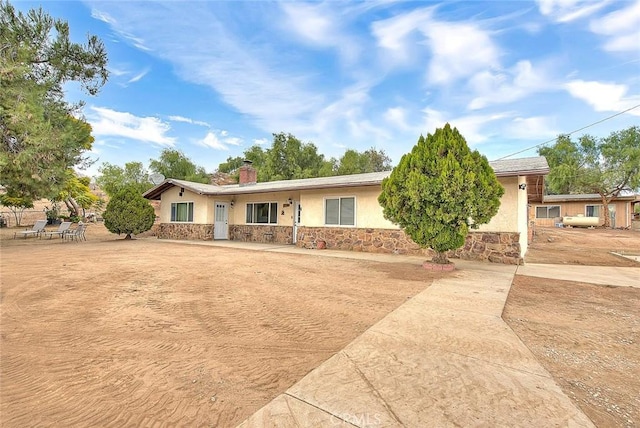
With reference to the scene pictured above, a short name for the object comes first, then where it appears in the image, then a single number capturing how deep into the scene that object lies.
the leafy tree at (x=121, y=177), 28.31
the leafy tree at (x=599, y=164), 24.39
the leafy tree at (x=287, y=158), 31.78
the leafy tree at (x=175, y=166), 31.95
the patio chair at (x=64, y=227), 14.23
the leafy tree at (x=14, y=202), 18.58
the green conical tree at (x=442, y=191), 6.57
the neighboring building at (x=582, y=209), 24.52
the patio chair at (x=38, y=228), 14.12
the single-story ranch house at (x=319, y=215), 8.38
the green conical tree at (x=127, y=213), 14.23
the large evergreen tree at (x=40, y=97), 9.51
